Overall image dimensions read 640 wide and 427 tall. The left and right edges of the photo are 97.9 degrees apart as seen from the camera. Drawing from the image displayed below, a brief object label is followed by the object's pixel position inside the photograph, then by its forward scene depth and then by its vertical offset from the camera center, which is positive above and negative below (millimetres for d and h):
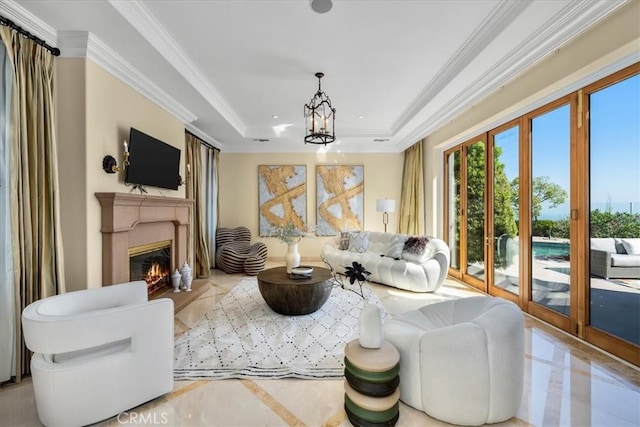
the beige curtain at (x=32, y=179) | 2062 +264
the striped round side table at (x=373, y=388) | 1539 -984
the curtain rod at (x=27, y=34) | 2002 +1379
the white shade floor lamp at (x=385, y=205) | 5691 +158
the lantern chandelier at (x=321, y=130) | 3301 +1015
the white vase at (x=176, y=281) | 3965 -967
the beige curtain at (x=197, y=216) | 4973 -55
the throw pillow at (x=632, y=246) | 2299 -278
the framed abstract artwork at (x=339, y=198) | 6523 +347
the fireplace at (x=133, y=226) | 2674 -147
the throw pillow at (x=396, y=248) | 4766 -612
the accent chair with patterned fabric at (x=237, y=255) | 5212 -802
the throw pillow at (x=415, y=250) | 4395 -599
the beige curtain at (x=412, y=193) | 5883 +418
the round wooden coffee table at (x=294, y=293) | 3020 -881
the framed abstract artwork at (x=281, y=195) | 6527 +419
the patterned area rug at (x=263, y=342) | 2150 -1198
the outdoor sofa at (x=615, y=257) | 2314 -390
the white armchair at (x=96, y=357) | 1538 -858
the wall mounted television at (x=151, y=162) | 3021 +618
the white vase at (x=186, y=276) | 4066 -921
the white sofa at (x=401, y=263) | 4152 -815
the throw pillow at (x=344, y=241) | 5676 -577
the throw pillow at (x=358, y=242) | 5447 -576
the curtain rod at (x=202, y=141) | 4922 +1416
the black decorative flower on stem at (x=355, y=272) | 2331 -503
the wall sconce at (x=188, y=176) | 4047 +581
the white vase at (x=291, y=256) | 3869 -598
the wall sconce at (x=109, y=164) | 2695 +476
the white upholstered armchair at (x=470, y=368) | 1547 -887
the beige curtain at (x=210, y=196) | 5605 +344
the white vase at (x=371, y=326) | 1665 -687
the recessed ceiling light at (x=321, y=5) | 2197 +1665
